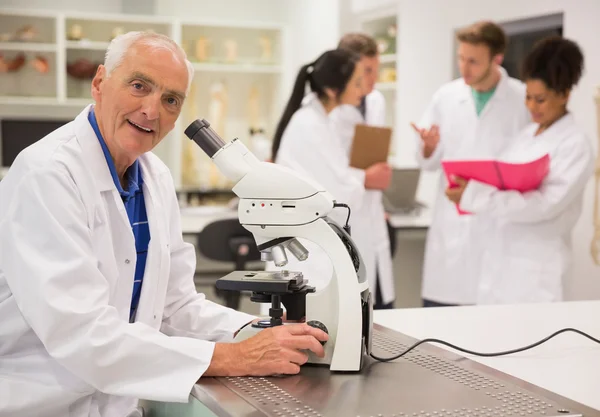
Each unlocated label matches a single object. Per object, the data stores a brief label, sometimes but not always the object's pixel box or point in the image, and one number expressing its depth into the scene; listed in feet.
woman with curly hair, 9.75
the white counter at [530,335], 4.99
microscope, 4.67
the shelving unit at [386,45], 19.42
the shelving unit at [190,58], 20.39
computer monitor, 19.79
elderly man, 4.48
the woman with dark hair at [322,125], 10.80
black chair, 13.02
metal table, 4.09
